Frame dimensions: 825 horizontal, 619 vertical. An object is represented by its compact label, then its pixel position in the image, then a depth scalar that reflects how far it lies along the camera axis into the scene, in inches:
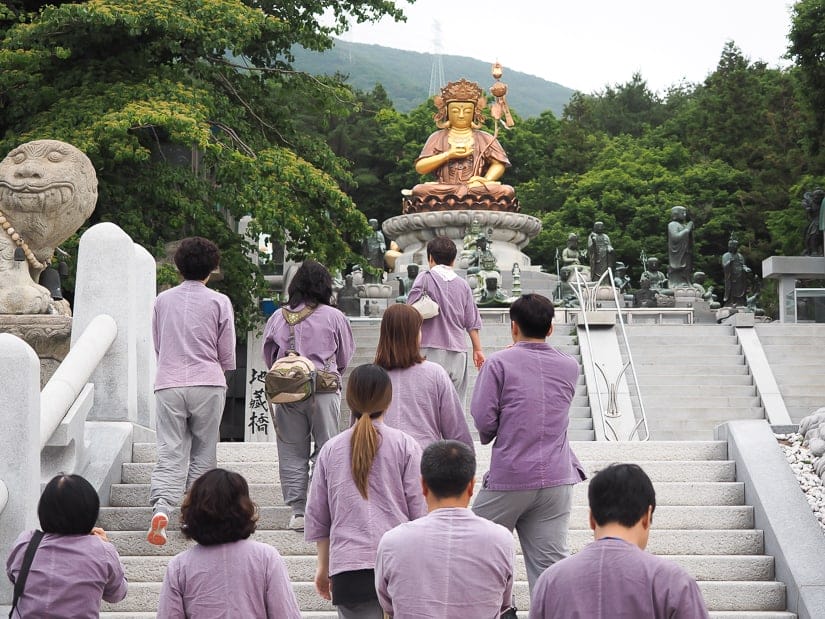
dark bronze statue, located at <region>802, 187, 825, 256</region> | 1027.9
